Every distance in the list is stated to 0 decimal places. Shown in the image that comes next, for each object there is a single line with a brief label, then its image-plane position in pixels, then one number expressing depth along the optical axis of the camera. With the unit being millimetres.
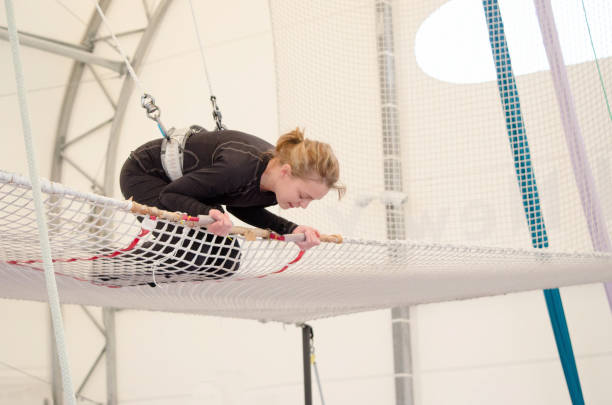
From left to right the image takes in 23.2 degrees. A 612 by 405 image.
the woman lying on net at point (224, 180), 4839
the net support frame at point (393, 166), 7987
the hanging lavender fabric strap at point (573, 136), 6026
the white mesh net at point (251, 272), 4654
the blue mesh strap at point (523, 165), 6564
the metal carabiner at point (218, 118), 5358
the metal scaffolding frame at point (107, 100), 12367
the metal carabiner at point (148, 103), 5112
